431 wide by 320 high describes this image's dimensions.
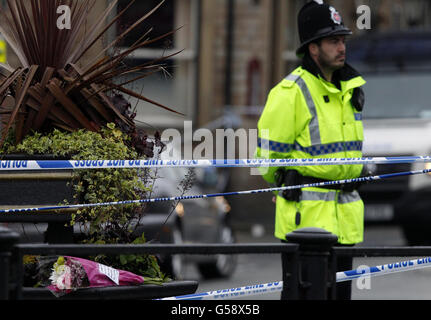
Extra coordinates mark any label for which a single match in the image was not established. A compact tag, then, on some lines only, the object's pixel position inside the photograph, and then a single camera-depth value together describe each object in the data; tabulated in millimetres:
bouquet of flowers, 8609
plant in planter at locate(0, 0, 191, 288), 9445
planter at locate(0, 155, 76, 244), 9281
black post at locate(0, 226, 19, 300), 7484
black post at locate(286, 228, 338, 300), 8125
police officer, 11344
